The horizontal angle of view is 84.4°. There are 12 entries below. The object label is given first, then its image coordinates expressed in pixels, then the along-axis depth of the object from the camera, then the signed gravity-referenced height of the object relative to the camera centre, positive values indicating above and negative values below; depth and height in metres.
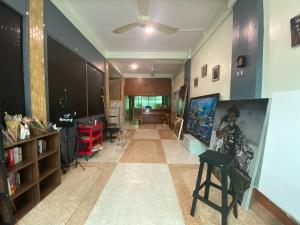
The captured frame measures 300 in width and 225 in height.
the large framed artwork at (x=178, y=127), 6.03 -0.86
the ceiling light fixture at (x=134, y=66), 8.10 +1.99
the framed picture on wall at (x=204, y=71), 4.50 +0.96
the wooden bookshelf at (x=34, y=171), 1.96 -0.95
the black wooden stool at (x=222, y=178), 1.69 -0.80
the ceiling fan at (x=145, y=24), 2.78 +1.50
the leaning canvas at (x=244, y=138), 2.01 -0.45
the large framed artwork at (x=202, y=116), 3.65 -0.29
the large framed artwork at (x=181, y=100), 6.53 +0.20
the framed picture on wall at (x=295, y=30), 1.66 +0.77
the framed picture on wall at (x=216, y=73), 3.61 +0.73
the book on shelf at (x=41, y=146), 2.42 -0.62
